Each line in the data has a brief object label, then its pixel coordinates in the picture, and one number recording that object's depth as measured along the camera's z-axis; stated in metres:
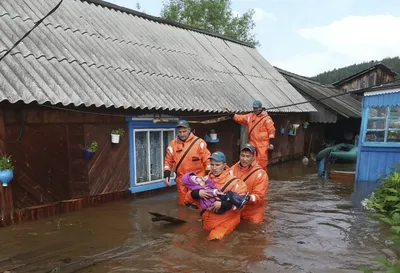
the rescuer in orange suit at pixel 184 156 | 6.14
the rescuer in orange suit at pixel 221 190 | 4.77
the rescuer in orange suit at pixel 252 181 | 5.23
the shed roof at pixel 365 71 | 24.58
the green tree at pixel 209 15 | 32.19
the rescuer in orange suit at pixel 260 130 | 8.32
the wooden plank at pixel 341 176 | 10.66
